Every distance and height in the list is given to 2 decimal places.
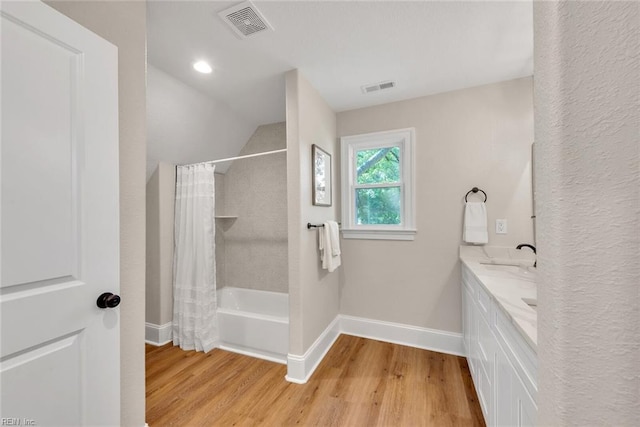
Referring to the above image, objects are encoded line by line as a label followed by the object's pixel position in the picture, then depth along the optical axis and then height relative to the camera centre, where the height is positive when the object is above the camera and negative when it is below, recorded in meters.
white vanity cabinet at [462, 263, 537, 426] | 0.89 -0.70
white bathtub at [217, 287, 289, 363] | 2.24 -1.12
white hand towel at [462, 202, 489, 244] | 2.23 -0.10
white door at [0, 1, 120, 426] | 0.79 -0.02
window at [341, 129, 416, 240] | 2.56 +0.28
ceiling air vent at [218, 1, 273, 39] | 1.42 +1.14
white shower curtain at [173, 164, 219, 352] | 2.44 -0.51
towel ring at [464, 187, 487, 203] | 2.28 +0.18
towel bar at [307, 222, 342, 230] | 2.13 -0.11
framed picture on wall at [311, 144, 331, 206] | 2.23 +0.35
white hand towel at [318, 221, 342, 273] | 2.28 -0.30
